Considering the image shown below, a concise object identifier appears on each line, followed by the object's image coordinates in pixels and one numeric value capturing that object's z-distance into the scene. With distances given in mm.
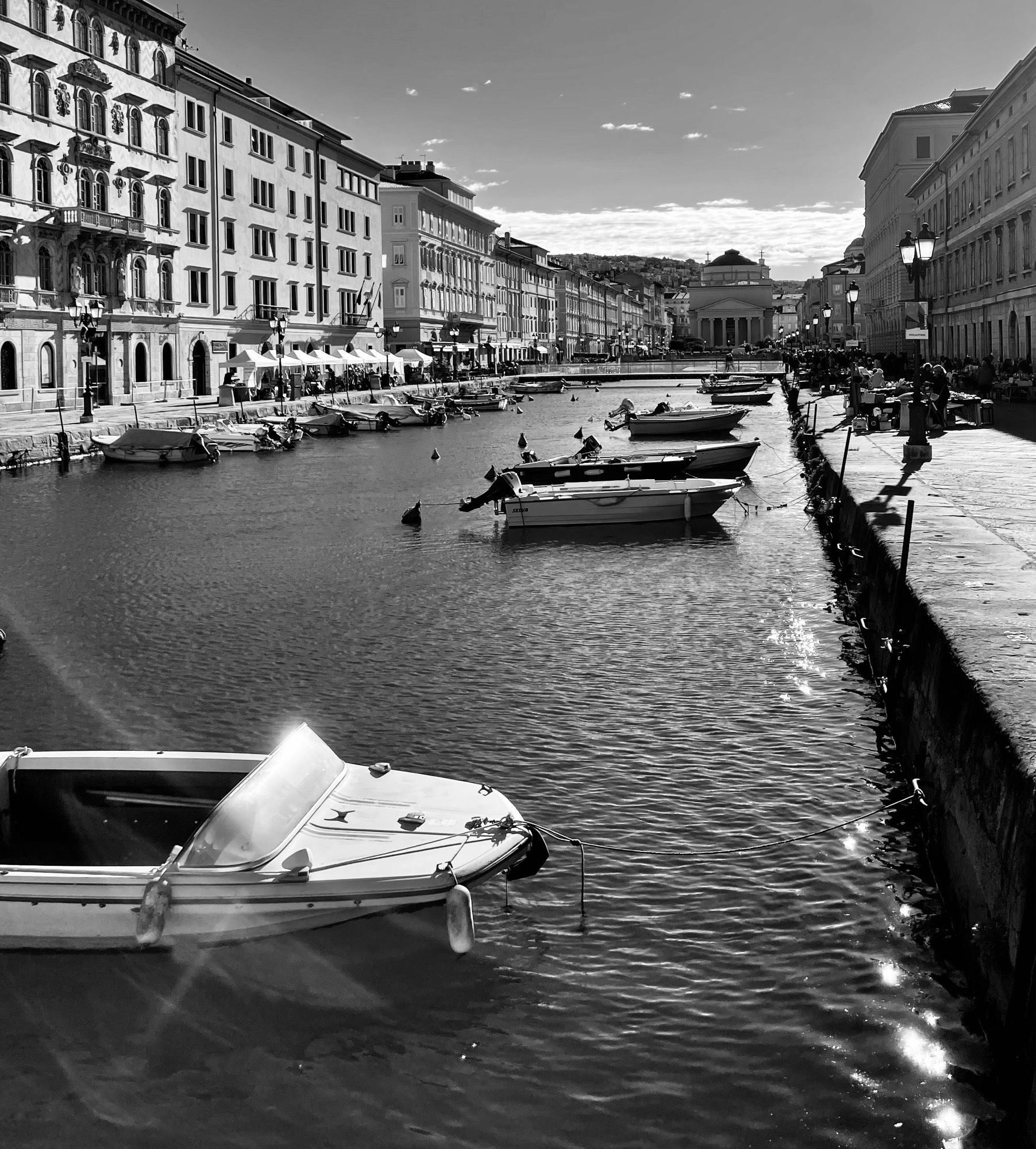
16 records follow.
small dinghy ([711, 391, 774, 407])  77875
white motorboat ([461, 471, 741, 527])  28266
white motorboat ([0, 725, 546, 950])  7867
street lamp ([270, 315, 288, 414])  68625
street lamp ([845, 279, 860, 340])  44531
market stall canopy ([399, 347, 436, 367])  92800
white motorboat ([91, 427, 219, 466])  46250
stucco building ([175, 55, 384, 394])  73125
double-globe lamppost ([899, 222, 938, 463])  27359
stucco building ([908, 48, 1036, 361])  56844
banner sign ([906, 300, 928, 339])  28656
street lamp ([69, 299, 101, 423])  53250
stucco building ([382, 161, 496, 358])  113188
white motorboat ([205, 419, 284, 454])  51938
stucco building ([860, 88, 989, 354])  107625
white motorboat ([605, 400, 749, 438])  57625
